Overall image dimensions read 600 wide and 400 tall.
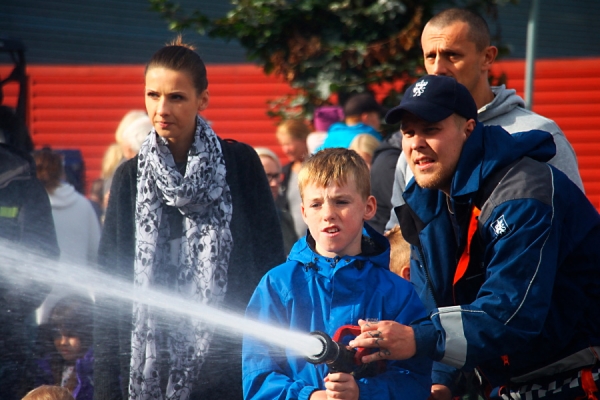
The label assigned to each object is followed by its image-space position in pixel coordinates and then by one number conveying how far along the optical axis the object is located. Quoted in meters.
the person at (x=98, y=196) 14.16
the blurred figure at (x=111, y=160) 13.63
